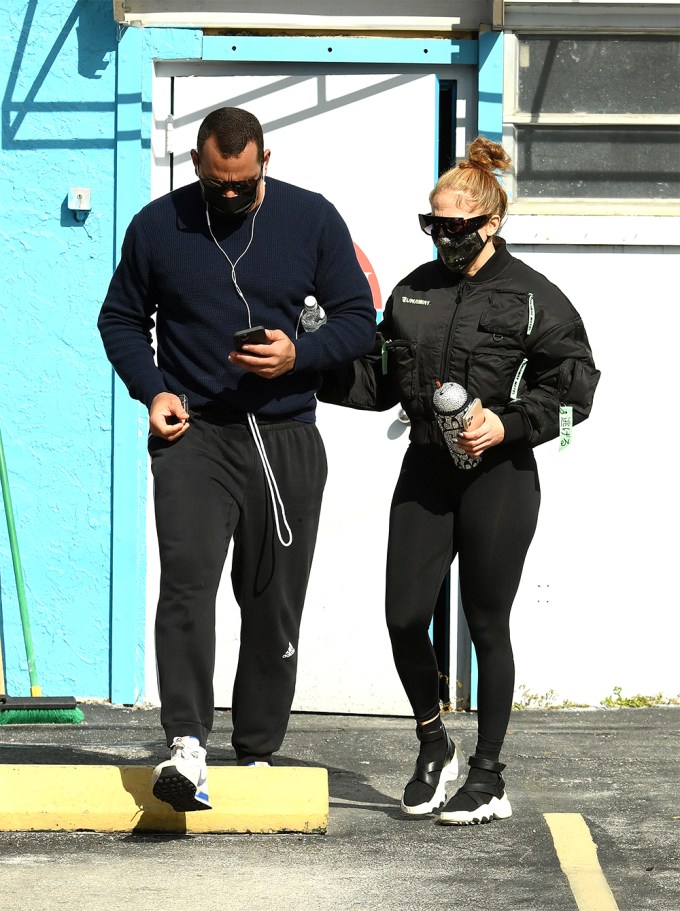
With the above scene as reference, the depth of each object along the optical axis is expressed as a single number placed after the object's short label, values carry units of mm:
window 12180
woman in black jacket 8211
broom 10945
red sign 12070
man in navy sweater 7906
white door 11977
